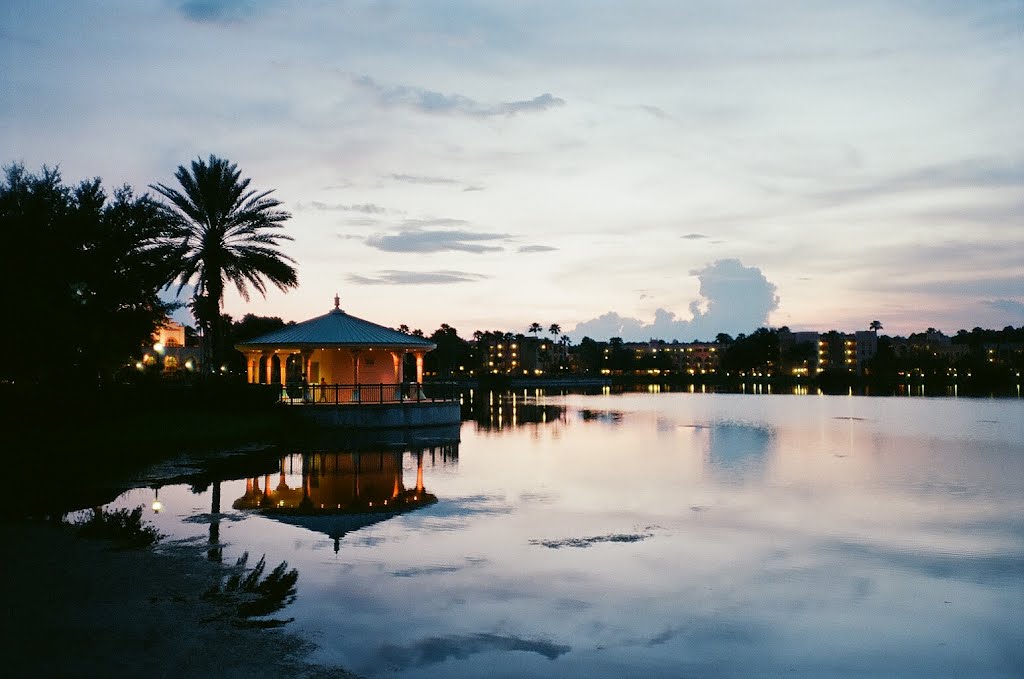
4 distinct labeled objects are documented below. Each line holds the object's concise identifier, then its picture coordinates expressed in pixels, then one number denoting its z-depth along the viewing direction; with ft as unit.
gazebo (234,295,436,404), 145.79
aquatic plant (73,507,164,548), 48.44
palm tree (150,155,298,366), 143.33
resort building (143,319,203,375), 327.24
